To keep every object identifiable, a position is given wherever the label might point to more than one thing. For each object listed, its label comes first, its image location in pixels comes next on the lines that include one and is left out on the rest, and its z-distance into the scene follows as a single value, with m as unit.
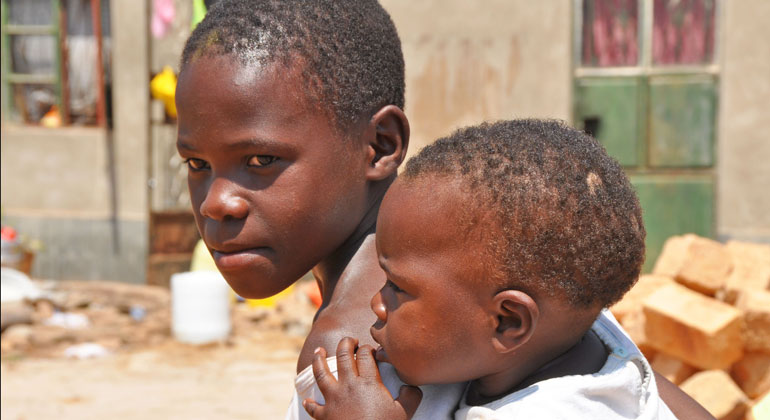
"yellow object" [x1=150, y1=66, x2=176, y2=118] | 8.19
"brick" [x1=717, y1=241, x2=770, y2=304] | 4.48
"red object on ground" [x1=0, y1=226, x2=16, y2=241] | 7.72
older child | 1.55
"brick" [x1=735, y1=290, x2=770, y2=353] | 4.07
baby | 1.23
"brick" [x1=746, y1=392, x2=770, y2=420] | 2.90
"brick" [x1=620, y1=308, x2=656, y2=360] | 4.38
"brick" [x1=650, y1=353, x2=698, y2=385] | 4.27
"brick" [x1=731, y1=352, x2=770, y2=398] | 4.21
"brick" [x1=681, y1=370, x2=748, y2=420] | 3.90
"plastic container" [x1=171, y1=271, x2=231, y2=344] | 6.51
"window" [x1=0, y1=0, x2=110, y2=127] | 8.72
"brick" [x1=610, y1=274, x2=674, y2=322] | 4.69
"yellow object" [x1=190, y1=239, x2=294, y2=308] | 7.73
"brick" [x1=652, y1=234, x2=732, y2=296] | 4.54
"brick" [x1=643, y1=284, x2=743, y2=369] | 4.09
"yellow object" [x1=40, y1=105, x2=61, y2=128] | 8.81
